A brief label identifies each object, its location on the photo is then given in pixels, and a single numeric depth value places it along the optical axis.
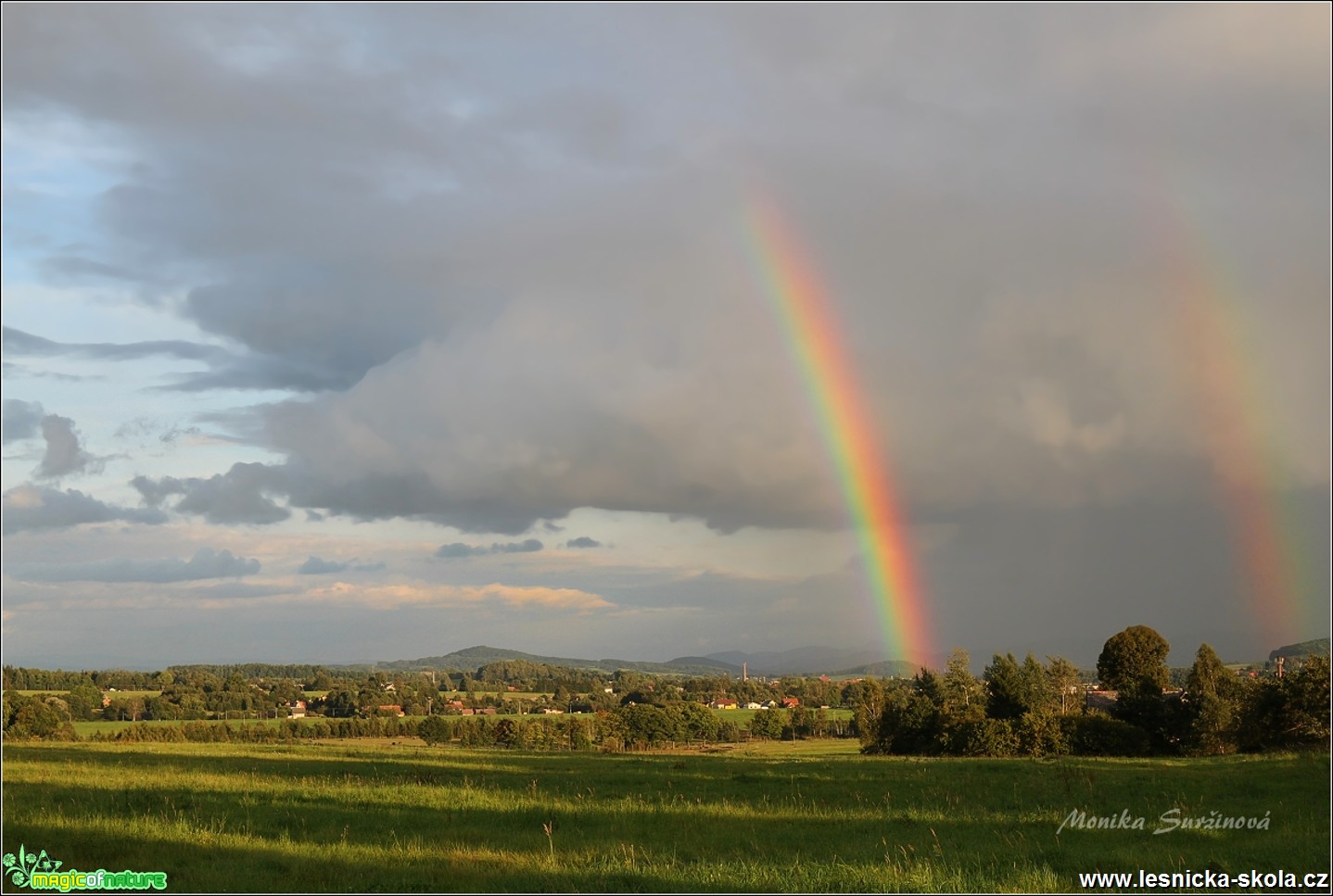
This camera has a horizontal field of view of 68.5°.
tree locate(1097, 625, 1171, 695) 66.19
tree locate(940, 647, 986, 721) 53.22
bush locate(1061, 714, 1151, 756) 48.28
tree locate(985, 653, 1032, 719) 55.97
